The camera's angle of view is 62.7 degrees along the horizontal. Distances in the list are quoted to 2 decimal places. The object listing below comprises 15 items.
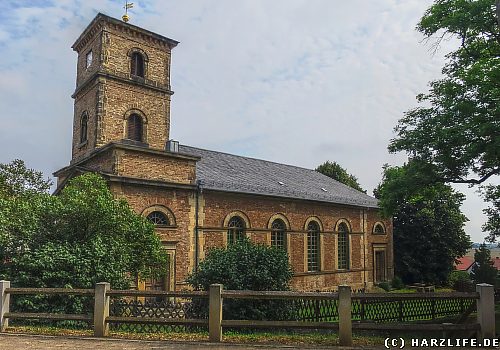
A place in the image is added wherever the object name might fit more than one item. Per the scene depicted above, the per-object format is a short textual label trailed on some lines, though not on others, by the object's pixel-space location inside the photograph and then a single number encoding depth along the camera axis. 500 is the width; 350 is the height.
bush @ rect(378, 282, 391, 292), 29.11
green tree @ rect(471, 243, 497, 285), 25.75
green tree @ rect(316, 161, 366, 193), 45.34
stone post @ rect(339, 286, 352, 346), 8.11
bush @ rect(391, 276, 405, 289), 29.89
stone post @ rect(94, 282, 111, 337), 8.79
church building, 17.69
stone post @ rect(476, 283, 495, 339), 8.05
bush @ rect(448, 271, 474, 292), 24.36
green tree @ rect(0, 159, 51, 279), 11.76
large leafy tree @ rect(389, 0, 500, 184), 12.06
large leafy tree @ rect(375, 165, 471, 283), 32.50
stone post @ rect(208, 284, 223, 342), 8.38
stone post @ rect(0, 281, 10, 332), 9.48
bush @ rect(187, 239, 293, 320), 11.20
